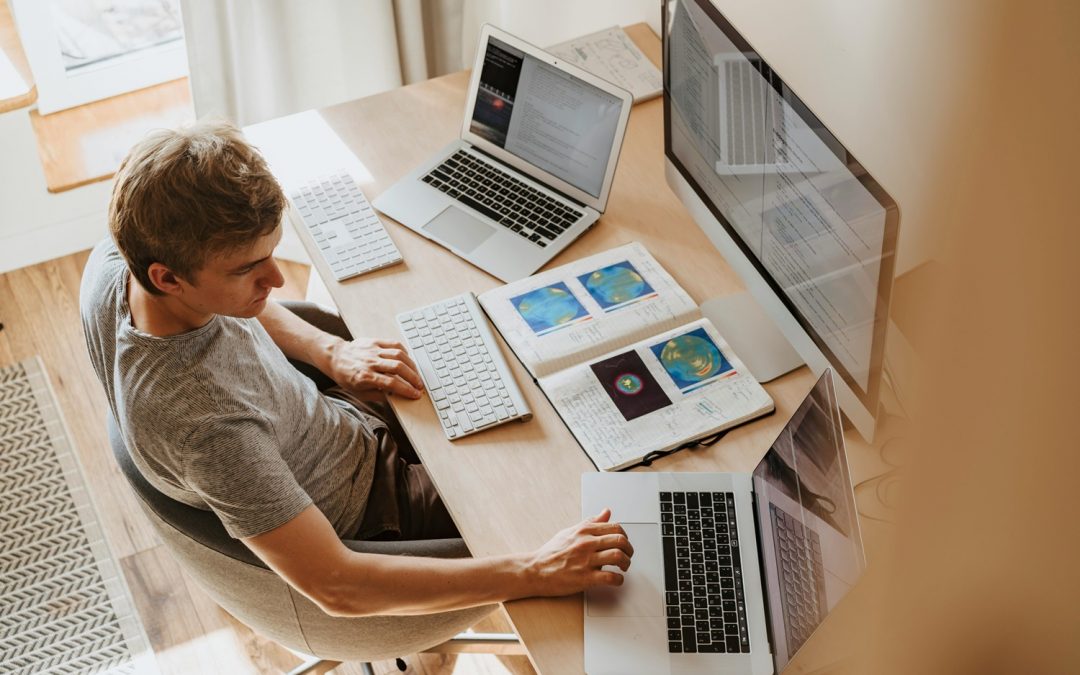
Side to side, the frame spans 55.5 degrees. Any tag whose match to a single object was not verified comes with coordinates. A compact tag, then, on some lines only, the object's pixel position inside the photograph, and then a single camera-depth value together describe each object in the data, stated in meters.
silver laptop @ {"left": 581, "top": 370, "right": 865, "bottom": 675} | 1.11
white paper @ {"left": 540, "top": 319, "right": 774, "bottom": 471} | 1.43
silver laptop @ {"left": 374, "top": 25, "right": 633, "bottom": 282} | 1.67
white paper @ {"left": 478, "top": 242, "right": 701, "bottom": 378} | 1.55
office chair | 1.31
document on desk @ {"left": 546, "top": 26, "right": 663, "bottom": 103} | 2.00
